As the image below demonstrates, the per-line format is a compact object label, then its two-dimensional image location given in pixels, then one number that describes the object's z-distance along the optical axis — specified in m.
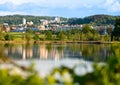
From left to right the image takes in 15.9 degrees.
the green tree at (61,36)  139.00
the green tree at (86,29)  148.62
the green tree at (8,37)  130.88
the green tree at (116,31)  128.43
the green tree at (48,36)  137.88
